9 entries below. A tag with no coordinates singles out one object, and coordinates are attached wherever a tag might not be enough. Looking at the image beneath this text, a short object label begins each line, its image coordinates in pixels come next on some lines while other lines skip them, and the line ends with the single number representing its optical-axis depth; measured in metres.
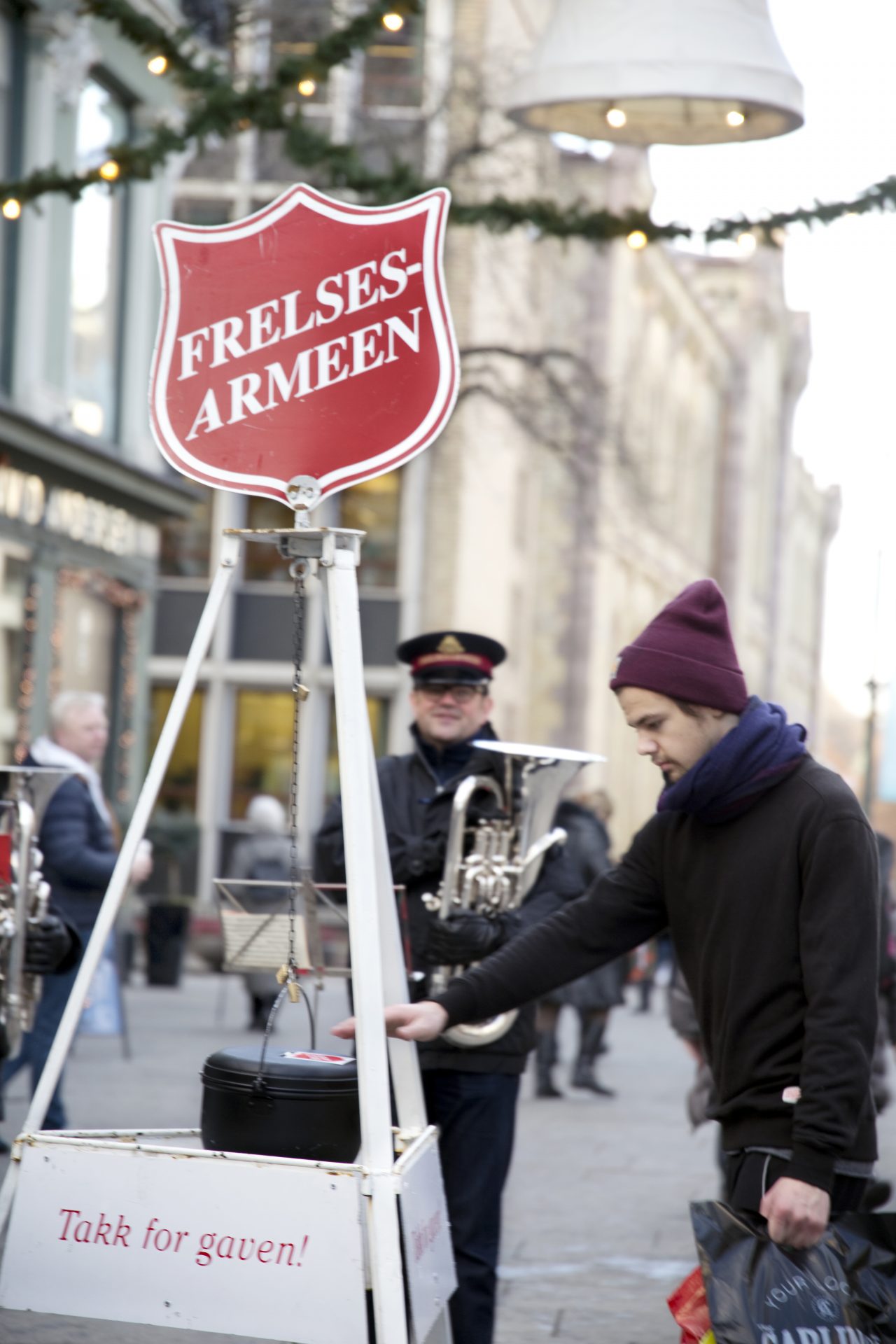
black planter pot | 36.20
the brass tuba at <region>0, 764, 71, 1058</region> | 12.10
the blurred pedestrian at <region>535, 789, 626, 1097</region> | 24.19
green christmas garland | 17.00
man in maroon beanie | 6.99
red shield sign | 8.46
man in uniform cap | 10.16
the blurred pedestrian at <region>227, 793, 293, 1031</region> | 28.04
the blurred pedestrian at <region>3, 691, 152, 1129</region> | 17.17
